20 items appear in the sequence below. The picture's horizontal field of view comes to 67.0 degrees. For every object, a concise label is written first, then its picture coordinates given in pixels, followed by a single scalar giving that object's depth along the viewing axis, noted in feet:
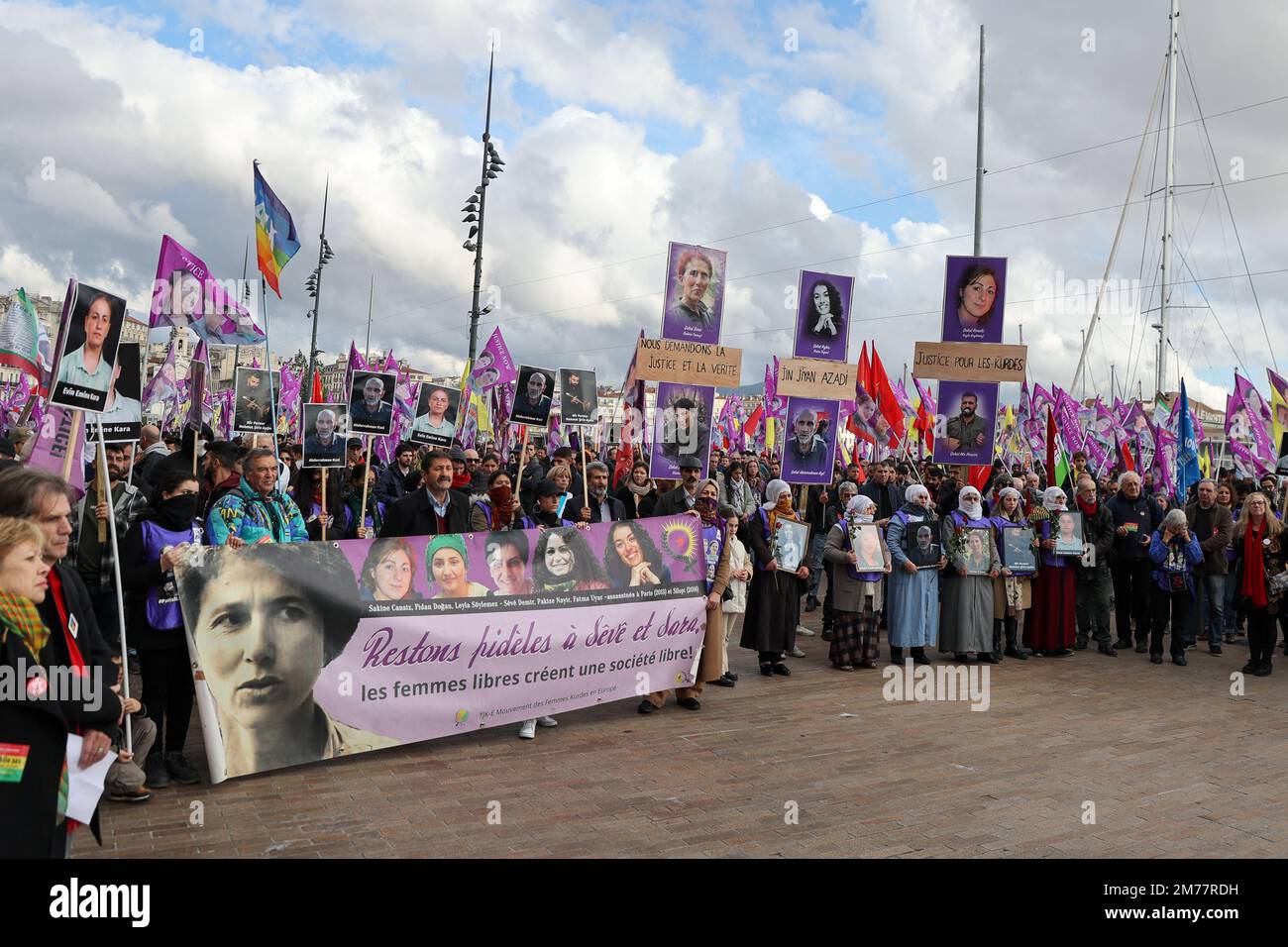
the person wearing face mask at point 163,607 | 19.17
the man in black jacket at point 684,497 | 30.22
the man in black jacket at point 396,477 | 39.81
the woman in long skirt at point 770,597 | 32.42
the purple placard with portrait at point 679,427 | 35.58
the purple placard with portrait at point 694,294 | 36.63
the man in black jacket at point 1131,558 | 40.01
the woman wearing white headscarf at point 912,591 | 35.53
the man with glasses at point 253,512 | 20.63
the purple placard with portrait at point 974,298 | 41.75
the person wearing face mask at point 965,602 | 36.11
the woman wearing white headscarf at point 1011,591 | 37.40
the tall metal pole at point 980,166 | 71.61
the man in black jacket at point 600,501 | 31.53
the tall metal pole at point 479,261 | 71.51
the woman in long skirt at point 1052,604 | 38.22
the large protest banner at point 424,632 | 19.86
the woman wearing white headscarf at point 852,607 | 34.22
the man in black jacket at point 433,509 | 23.82
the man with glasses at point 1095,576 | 39.32
